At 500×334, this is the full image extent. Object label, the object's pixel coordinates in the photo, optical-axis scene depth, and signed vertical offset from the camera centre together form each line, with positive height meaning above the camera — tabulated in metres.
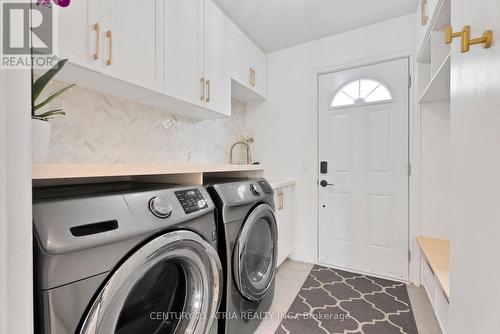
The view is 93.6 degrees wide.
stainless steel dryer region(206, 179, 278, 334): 1.22 -0.51
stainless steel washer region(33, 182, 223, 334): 0.60 -0.30
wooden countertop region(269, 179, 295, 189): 2.20 -0.18
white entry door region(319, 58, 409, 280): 2.23 -0.02
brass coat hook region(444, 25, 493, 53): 0.64 +0.37
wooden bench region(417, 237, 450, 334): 1.38 -0.67
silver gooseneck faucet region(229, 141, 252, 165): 2.72 +0.16
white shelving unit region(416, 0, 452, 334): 2.04 +0.09
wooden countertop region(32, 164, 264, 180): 0.66 -0.02
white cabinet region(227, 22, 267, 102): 2.23 +1.04
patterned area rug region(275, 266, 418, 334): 1.57 -1.08
